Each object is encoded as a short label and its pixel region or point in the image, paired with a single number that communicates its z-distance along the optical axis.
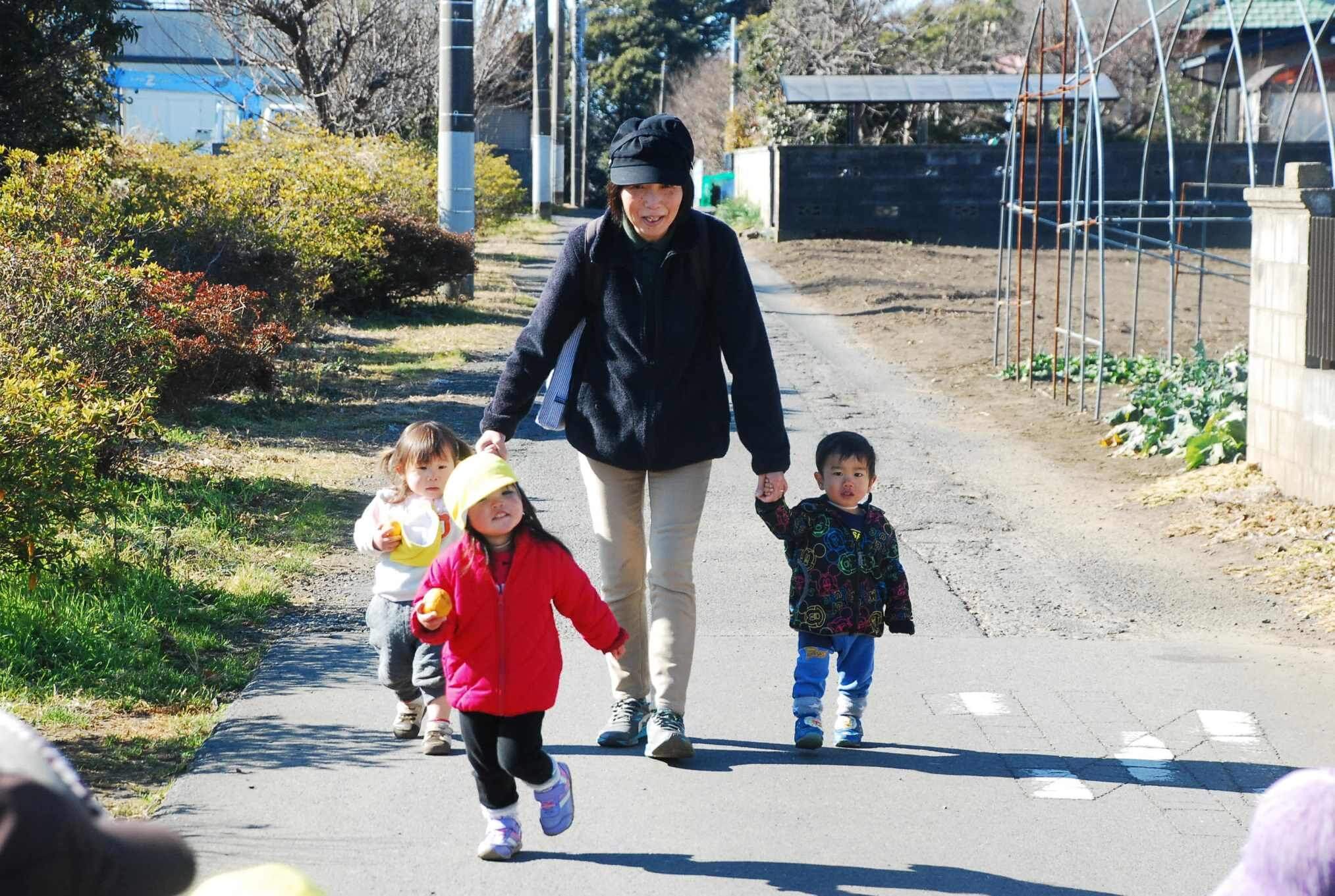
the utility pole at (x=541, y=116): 38.56
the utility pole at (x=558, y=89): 45.53
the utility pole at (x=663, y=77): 72.31
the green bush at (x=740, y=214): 36.41
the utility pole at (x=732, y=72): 55.72
